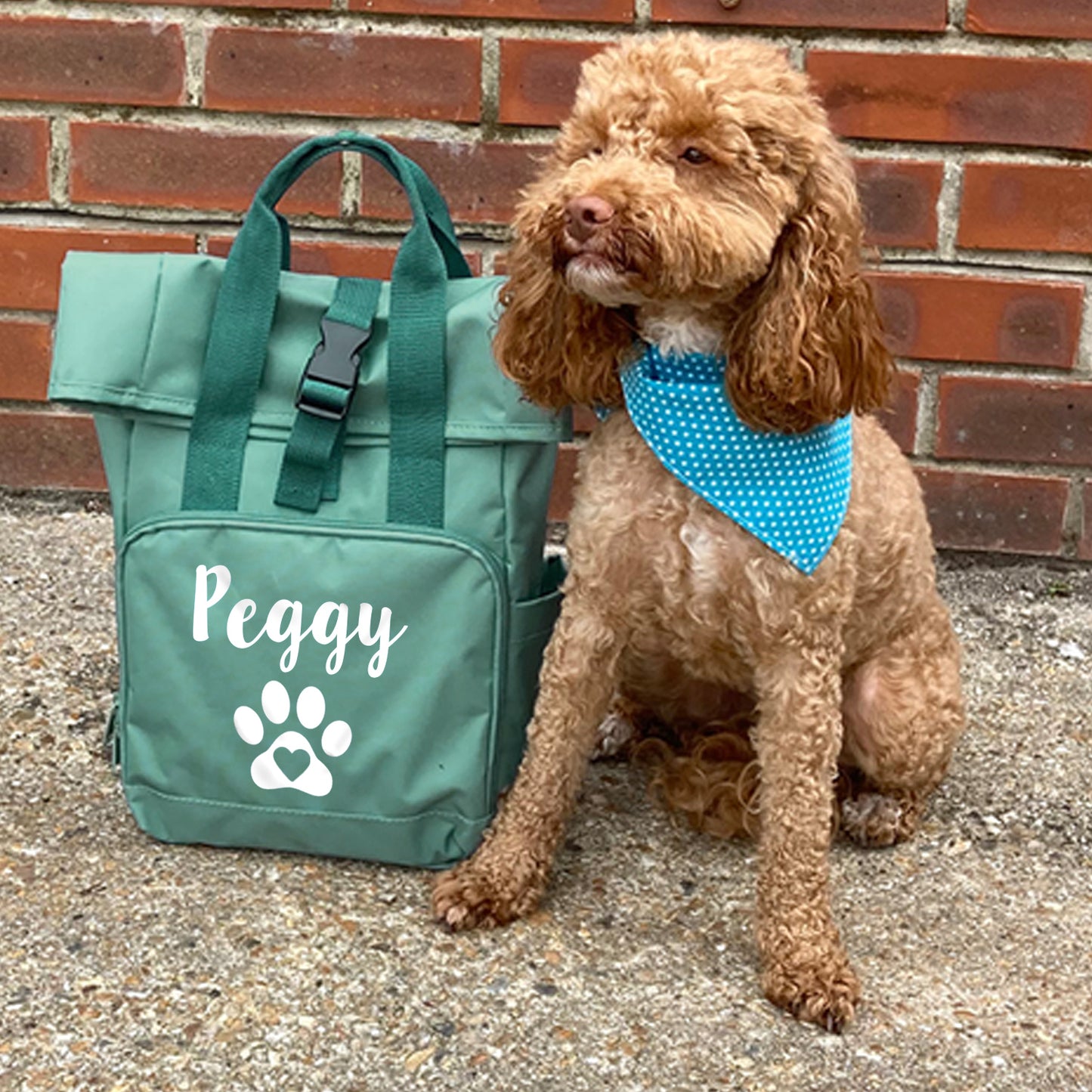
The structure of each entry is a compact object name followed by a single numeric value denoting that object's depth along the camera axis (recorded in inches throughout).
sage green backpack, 84.3
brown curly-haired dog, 70.7
